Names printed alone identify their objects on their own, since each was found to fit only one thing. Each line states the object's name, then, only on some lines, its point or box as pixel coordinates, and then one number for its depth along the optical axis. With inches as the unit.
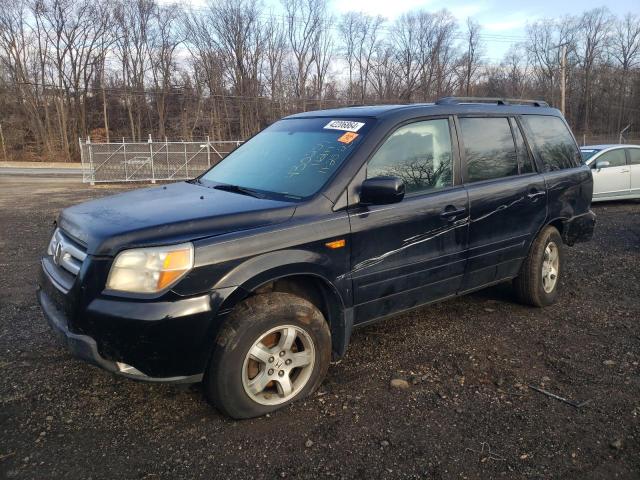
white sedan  439.9
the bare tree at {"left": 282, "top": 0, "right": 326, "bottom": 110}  2087.8
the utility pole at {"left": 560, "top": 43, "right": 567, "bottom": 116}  1319.9
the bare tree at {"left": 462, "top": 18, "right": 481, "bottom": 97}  2539.4
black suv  103.6
